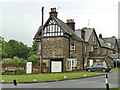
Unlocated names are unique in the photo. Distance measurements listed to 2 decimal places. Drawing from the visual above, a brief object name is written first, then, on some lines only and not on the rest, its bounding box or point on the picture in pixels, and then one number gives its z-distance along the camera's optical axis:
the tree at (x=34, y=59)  28.99
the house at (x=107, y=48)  48.47
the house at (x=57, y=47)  29.12
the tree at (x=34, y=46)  64.51
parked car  25.89
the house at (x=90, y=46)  37.16
